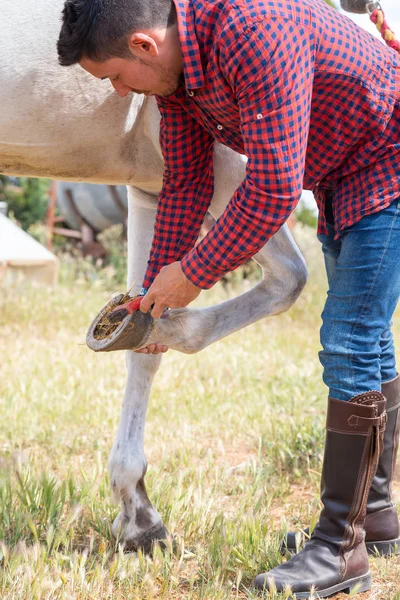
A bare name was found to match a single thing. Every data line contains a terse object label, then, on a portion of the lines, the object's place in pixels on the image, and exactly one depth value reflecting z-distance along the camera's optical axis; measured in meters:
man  1.80
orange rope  2.44
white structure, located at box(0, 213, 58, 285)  6.66
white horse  2.39
